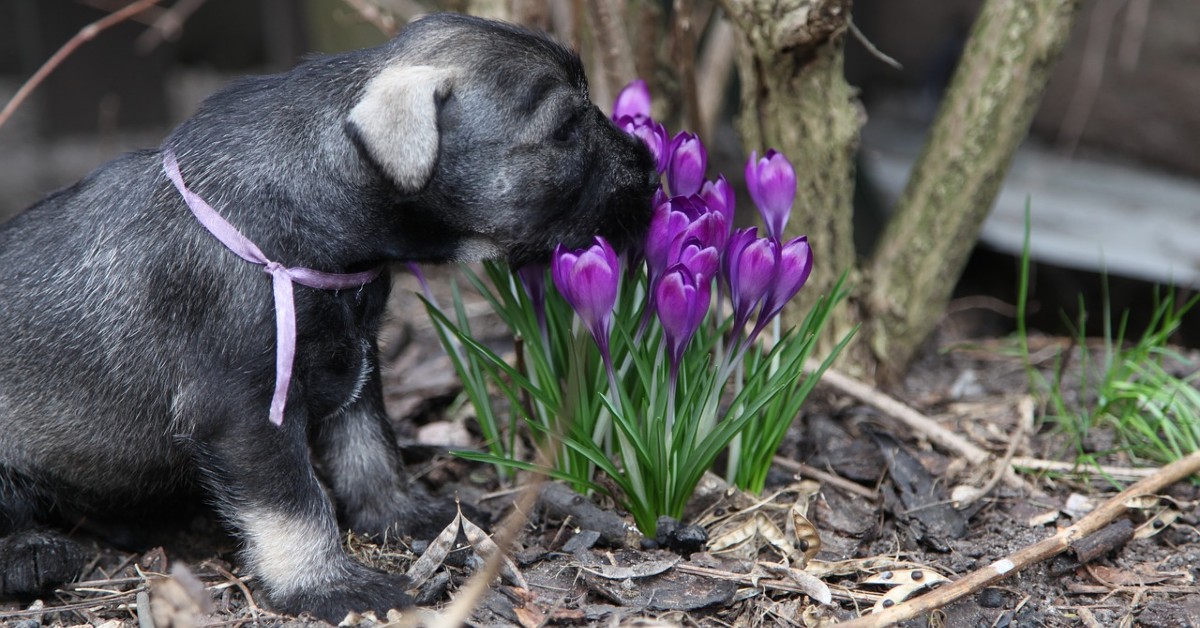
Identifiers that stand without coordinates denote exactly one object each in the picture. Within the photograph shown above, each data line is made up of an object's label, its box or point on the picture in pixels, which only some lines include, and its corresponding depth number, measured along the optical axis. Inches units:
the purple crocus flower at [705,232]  106.4
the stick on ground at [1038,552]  99.1
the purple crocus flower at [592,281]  102.7
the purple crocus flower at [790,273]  106.5
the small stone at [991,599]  109.3
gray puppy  104.5
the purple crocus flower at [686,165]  115.4
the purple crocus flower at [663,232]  107.7
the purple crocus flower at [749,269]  104.7
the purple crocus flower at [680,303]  101.3
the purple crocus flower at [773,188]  116.1
